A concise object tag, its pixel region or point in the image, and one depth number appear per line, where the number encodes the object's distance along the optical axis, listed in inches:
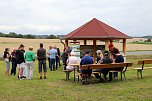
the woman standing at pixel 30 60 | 392.9
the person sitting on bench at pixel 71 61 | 378.8
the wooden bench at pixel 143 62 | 399.9
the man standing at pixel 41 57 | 393.6
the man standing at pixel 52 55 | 516.1
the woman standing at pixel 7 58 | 451.3
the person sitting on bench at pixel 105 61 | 356.7
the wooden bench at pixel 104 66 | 337.3
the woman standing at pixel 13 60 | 447.5
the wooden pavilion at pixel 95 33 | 591.8
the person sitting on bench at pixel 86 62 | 346.3
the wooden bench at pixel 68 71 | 368.7
